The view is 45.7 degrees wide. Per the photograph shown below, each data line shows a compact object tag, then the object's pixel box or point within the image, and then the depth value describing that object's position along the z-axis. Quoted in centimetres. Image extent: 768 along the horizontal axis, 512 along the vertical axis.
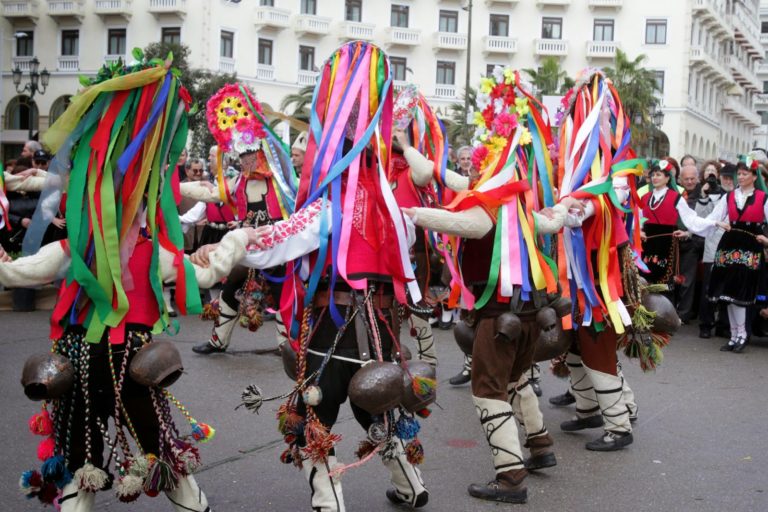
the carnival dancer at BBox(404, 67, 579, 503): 485
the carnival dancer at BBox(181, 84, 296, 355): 793
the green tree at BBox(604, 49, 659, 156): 4034
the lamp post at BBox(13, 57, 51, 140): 2230
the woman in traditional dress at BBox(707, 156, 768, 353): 995
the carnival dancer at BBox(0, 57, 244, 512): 368
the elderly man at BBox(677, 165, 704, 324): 1173
